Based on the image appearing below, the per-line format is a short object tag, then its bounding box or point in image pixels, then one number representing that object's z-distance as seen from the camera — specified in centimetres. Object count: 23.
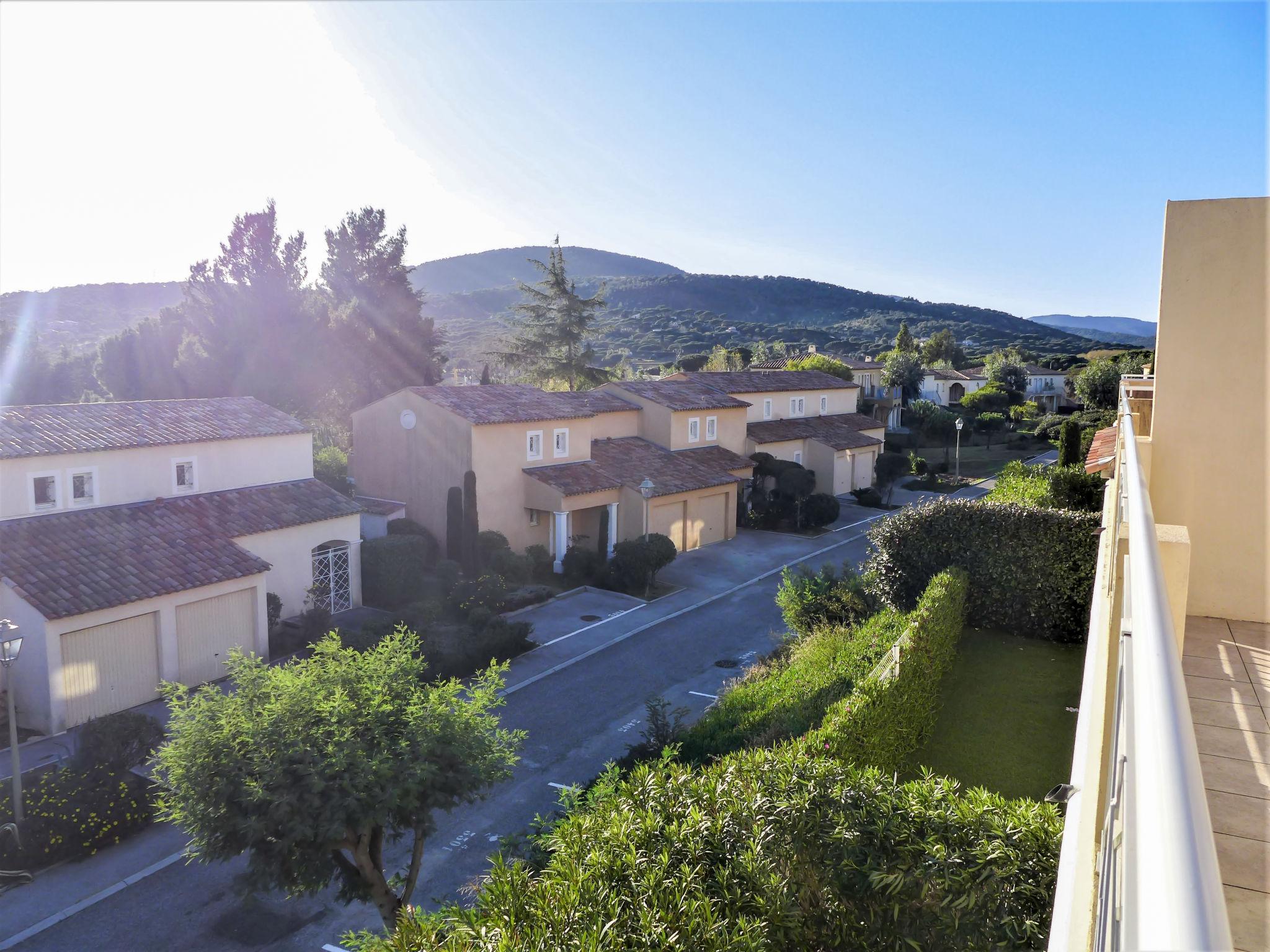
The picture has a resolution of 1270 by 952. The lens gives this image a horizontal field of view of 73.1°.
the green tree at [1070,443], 3325
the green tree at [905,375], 6644
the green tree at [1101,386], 6119
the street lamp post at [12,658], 1181
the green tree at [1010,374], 7438
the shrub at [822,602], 1909
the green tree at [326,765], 802
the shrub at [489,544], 2620
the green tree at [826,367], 5959
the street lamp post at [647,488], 2808
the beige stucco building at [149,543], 1587
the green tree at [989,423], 6203
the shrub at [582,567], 2750
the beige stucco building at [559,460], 2736
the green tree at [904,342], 8395
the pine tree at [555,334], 5266
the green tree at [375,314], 4153
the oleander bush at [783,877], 530
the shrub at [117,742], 1355
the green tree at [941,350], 9100
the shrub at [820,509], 3584
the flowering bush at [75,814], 1204
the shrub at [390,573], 2380
